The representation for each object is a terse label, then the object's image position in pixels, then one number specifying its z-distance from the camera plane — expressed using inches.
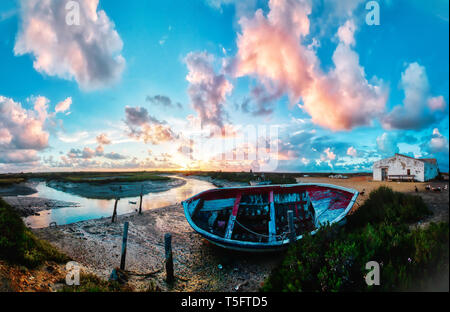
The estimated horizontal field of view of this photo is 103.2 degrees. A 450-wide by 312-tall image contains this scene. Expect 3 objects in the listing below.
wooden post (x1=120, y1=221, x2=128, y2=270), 283.4
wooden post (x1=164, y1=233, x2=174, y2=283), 254.2
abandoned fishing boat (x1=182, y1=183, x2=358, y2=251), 344.5
